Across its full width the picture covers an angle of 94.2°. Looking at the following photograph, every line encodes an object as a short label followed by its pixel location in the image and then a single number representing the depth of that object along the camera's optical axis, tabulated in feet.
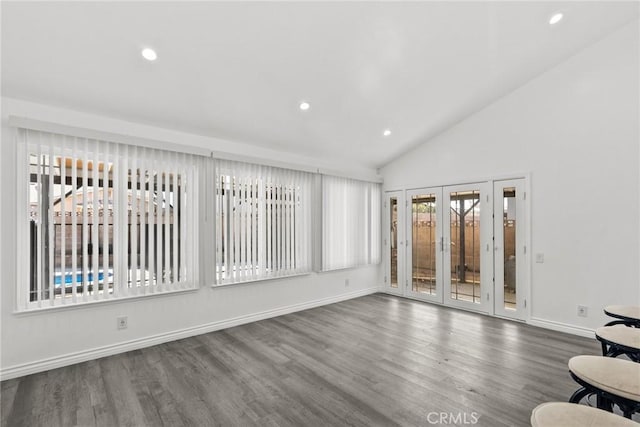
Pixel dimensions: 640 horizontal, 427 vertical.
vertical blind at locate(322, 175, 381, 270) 17.26
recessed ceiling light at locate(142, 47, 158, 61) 8.54
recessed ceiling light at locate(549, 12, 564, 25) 10.16
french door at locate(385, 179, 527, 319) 14.29
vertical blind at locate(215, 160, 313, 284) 13.00
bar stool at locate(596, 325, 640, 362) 6.51
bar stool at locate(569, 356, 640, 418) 4.82
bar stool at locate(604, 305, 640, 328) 8.03
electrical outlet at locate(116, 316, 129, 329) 10.55
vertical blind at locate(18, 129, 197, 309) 9.20
